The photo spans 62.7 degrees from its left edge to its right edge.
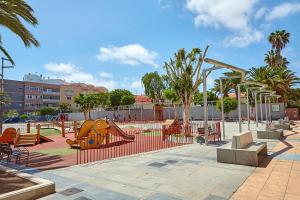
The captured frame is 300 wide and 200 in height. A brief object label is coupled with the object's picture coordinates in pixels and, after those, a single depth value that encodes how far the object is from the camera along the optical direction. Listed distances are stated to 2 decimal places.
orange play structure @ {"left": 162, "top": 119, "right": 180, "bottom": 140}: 14.00
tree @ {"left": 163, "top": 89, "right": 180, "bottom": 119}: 45.21
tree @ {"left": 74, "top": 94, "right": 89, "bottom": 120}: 50.41
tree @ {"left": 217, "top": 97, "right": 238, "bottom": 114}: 36.75
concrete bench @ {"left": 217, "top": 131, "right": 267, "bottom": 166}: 7.42
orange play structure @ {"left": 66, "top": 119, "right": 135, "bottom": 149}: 12.52
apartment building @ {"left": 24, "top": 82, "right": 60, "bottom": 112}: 72.31
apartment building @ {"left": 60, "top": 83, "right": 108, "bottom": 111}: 79.88
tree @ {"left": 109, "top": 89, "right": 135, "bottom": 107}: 55.31
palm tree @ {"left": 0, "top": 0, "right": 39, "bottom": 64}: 8.91
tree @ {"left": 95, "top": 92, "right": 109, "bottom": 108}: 61.23
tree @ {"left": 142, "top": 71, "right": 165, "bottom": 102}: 59.56
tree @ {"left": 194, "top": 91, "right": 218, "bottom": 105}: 46.00
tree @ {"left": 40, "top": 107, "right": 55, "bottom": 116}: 64.56
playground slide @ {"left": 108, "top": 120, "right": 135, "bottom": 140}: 14.87
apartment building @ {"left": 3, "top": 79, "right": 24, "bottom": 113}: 68.12
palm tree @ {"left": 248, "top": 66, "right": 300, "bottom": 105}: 35.38
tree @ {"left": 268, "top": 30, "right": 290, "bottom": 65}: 45.41
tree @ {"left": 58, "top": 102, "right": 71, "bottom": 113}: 68.92
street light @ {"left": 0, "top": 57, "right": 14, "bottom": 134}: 25.36
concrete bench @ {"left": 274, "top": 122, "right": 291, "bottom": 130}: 18.50
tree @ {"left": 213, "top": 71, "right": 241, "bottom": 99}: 40.78
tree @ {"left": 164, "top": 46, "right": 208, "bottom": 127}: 16.28
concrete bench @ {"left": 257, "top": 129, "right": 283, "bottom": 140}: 13.28
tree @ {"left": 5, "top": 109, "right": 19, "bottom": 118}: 58.45
